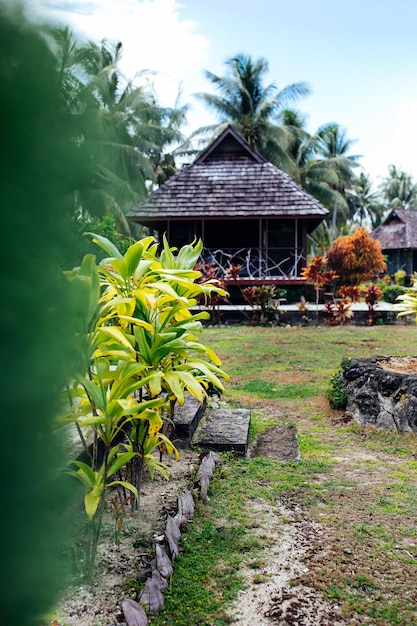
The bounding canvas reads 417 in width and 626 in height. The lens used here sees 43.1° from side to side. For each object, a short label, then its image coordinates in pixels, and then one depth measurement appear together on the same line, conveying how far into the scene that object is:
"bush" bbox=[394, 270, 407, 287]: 27.62
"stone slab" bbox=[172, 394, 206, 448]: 4.14
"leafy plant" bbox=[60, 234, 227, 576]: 2.32
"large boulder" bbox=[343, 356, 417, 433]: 4.78
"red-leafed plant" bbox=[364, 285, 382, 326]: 13.80
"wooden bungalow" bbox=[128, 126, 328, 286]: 16.75
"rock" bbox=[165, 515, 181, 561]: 2.57
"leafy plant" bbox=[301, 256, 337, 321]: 14.54
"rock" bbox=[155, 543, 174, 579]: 2.36
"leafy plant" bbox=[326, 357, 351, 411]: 5.56
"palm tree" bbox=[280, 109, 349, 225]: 29.73
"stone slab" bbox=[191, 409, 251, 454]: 4.23
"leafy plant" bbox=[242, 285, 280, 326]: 13.40
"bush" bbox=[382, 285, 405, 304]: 22.14
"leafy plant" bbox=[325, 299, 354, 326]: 13.59
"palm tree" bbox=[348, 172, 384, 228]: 44.38
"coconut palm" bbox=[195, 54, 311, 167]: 26.08
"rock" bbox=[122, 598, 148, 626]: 1.96
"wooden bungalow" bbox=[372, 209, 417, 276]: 31.22
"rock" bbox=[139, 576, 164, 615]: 2.16
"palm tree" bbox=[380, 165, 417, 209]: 44.69
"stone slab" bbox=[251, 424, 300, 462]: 4.27
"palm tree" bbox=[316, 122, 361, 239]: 33.47
